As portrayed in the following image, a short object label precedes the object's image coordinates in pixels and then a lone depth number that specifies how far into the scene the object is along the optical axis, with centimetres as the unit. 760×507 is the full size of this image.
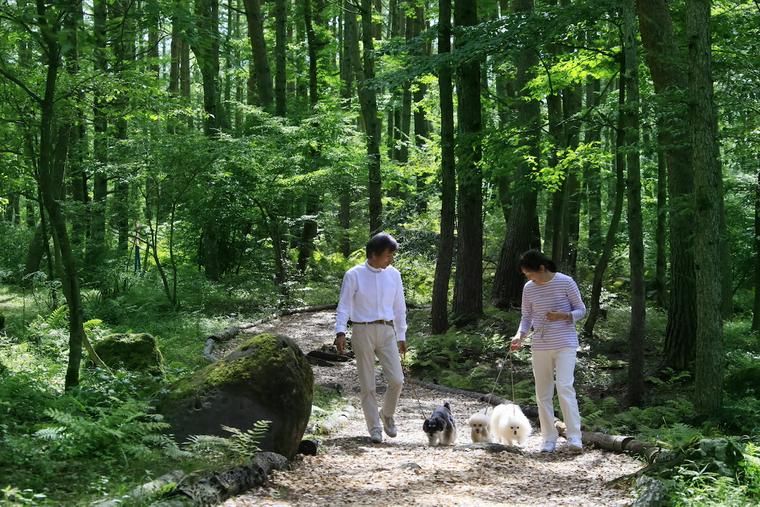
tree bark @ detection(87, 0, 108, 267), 1677
